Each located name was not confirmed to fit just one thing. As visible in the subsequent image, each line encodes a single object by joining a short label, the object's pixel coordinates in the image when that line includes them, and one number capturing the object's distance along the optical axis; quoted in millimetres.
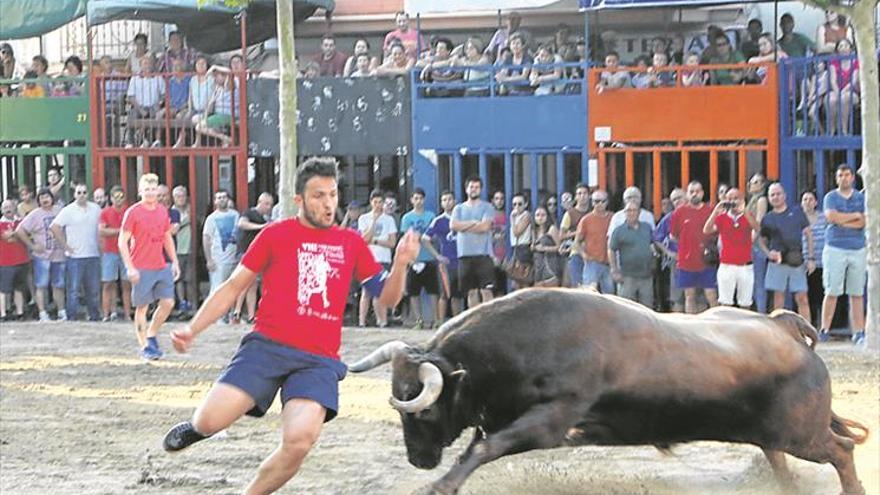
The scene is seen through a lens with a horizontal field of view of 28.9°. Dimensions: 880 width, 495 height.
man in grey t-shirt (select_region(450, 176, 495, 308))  18781
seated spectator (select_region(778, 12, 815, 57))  19375
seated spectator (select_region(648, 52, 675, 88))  19438
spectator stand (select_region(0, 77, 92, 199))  22688
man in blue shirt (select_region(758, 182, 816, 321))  16984
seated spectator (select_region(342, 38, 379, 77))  21250
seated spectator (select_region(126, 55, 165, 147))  22031
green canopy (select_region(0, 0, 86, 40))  23703
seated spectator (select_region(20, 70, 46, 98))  23062
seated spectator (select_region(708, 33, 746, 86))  19469
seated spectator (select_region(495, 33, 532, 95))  20125
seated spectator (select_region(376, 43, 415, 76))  20922
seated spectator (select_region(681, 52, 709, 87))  19373
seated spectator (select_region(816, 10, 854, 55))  18938
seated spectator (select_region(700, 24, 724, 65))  19578
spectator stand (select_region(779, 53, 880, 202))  18312
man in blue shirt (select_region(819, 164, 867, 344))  16594
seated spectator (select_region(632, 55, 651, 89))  19531
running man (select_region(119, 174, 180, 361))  15461
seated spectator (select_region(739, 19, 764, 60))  19641
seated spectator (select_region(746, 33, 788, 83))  19125
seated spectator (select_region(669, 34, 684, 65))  20031
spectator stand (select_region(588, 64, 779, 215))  19125
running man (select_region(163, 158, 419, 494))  7586
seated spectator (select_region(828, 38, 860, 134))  18250
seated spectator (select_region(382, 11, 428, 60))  21516
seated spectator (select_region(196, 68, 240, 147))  21656
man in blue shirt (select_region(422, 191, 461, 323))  18984
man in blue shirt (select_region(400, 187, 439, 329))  19016
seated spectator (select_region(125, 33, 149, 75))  22656
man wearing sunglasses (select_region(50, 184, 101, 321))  20594
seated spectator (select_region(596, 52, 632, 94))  19781
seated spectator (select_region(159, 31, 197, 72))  22453
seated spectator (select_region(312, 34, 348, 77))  21953
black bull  7879
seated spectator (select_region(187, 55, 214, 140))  21703
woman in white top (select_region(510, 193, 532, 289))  18781
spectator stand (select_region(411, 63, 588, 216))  20078
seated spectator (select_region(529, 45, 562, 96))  19984
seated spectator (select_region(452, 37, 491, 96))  20484
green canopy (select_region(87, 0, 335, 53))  22484
